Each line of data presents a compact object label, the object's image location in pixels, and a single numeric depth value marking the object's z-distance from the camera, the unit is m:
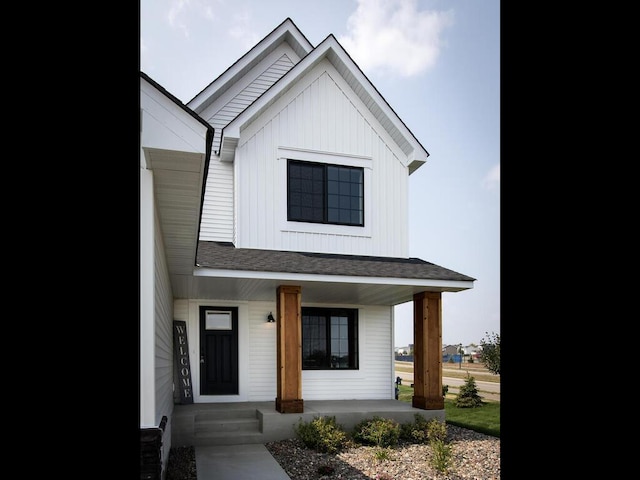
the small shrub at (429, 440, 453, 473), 6.80
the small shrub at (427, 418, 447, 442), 8.76
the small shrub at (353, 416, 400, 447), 8.47
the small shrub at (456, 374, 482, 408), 12.82
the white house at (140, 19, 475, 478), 9.30
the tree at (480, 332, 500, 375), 14.04
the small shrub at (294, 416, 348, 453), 8.06
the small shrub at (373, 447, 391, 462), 7.36
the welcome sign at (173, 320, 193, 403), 10.19
